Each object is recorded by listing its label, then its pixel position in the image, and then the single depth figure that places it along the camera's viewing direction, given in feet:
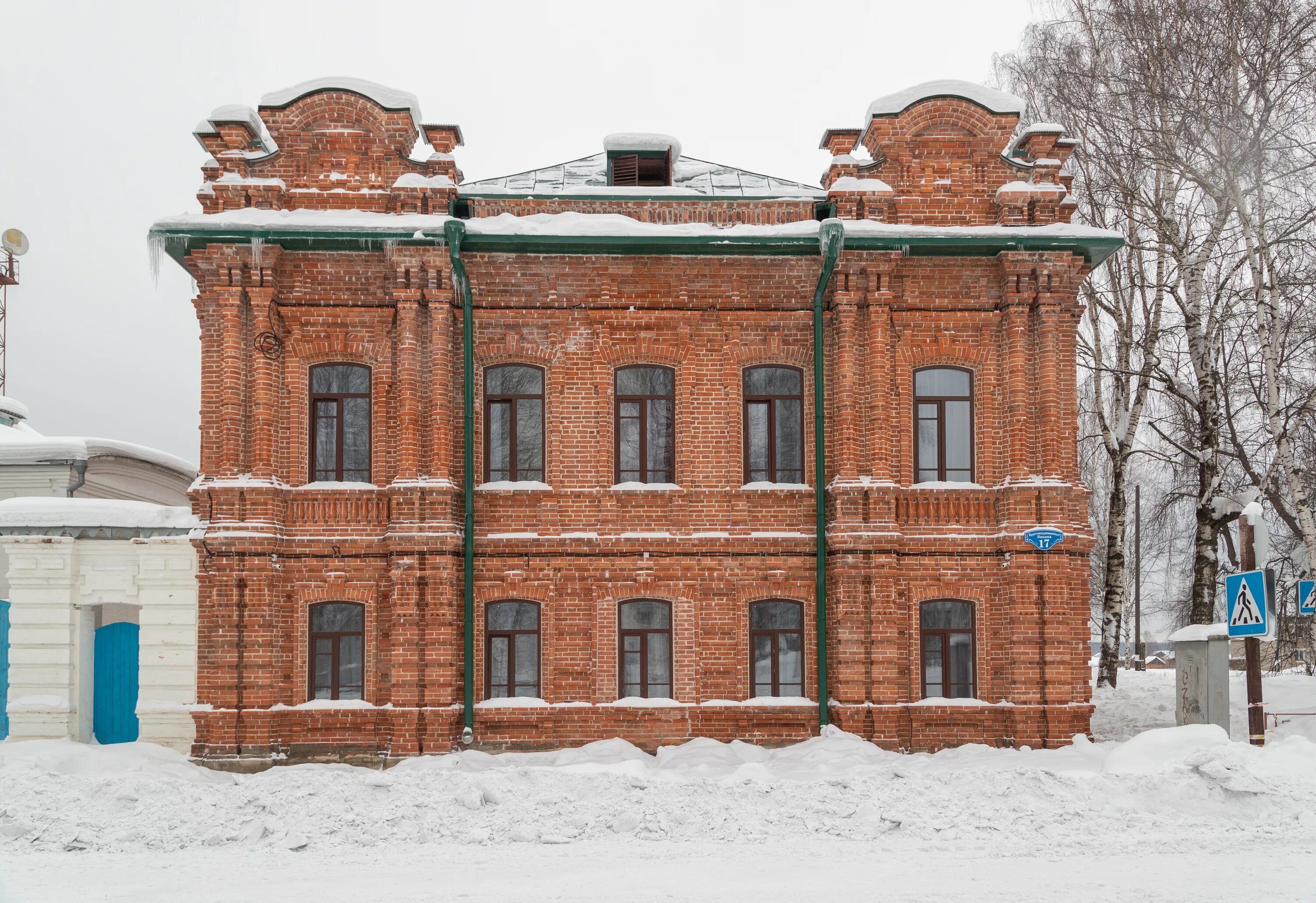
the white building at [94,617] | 42.75
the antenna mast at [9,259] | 81.41
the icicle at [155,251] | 43.34
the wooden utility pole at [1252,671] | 36.50
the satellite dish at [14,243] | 81.35
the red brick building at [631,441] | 43.27
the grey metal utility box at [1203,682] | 42.75
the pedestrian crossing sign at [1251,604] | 33.71
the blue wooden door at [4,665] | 44.75
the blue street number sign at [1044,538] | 43.45
